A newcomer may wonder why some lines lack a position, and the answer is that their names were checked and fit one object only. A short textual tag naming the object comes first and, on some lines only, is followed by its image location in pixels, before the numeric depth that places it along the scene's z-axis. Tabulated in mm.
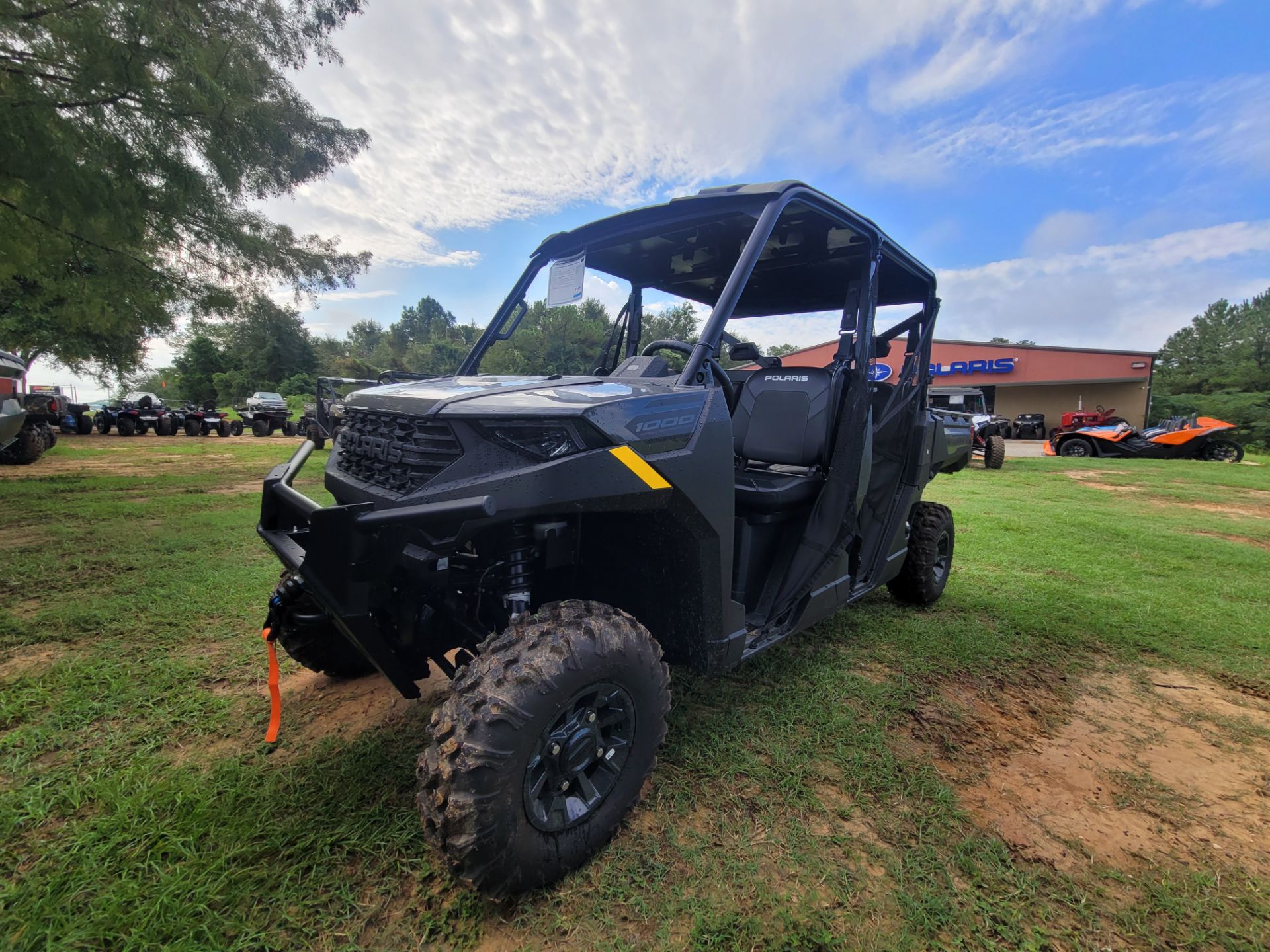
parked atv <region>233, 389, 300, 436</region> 21531
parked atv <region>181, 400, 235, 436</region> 20109
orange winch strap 2020
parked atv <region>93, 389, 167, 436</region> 19031
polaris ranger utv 1642
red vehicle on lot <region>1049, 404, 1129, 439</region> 23953
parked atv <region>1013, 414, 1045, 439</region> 29125
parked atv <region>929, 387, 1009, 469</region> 14477
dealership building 30203
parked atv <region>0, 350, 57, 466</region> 6894
